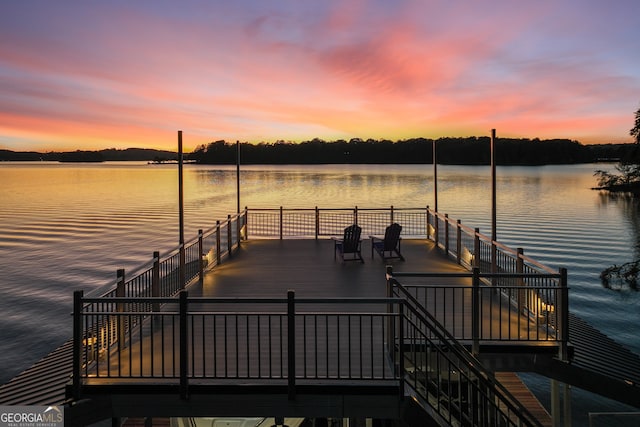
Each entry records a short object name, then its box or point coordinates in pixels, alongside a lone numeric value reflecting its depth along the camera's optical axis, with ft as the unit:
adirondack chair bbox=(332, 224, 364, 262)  41.04
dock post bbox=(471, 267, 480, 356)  19.94
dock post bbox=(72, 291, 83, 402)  16.61
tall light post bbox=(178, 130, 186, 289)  30.35
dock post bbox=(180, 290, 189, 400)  16.72
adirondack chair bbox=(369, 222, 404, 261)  41.57
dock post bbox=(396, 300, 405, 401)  16.12
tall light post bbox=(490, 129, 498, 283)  32.56
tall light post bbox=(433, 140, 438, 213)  52.01
